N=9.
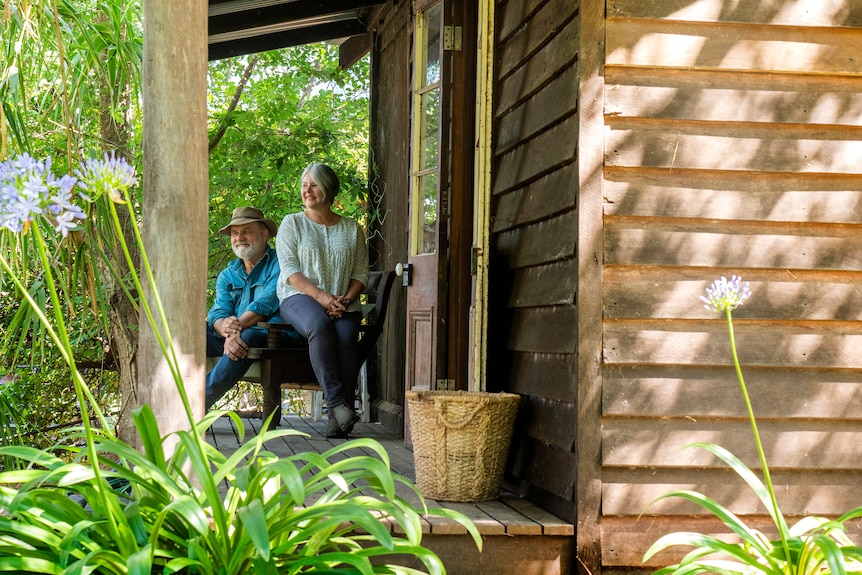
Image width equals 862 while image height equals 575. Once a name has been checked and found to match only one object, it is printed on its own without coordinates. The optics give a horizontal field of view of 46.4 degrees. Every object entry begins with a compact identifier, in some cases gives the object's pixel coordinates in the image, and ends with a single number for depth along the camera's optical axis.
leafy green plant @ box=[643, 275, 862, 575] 2.53
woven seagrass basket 3.43
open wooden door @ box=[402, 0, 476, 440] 4.33
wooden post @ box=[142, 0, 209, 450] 2.79
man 5.20
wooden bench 5.14
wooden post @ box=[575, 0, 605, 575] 3.15
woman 4.92
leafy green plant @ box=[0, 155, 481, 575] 1.96
